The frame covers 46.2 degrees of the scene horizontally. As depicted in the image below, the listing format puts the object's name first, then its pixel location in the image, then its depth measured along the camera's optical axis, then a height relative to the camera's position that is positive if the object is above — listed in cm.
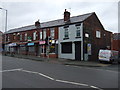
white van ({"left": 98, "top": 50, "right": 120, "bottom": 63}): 2036 -114
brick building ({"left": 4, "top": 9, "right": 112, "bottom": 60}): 2338 +193
